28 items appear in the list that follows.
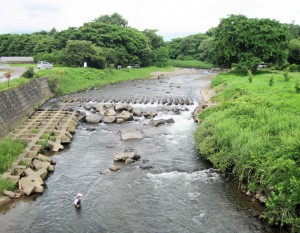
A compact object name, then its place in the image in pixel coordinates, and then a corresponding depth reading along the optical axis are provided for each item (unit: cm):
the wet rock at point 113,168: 2205
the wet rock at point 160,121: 3360
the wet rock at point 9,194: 1811
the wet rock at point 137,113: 3818
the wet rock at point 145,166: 2248
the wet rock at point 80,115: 3556
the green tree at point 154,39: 10906
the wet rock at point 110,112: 3744
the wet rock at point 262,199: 1750
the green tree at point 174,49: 12738
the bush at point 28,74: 4359
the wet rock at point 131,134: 2906
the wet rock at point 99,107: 4047
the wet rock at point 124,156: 2375
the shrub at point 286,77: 4381
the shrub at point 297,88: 3415
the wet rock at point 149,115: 3747
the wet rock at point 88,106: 4183
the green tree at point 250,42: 5950
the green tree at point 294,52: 6931
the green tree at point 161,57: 10031
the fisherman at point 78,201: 1727
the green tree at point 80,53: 6600
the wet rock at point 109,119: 3472
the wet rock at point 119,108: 4028
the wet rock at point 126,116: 3575
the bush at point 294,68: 6194
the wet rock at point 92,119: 3474
